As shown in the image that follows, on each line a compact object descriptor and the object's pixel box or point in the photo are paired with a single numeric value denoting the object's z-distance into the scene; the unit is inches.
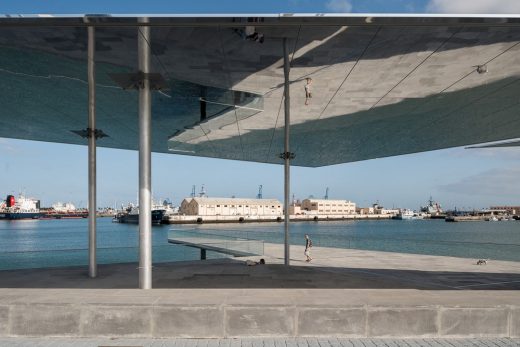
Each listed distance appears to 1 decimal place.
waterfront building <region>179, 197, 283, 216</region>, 5836.6
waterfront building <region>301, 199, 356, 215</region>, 7667.3
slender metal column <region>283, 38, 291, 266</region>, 595.2
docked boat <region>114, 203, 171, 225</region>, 5404.5
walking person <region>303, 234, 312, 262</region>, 710.0
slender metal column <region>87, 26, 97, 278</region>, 507.8
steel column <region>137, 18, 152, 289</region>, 415.8
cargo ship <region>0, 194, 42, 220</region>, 7649.6
